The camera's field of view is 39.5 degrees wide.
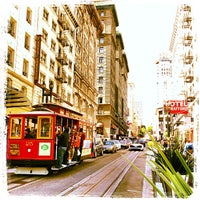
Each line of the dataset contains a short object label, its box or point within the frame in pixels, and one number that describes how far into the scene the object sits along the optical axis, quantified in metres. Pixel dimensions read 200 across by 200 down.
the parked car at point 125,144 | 40.02
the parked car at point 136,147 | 32.61
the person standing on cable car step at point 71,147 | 11.43
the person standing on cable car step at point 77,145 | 12.33
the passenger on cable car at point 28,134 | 9.89
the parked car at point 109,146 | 27.46
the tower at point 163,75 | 85.34
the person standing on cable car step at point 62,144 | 9.91
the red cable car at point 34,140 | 9.55
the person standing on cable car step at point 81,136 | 13.15
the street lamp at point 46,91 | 22.62
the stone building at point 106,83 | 47.91
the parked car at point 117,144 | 32.56
